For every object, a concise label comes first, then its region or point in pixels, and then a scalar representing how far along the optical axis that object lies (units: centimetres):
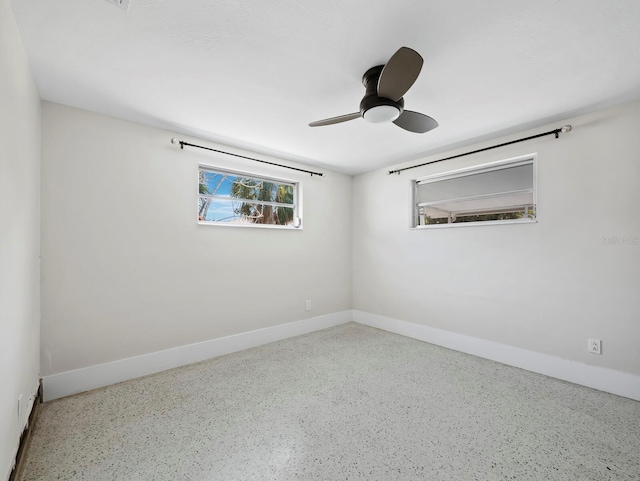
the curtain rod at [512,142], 254
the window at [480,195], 290
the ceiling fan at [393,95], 146
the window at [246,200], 319
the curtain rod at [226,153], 285
